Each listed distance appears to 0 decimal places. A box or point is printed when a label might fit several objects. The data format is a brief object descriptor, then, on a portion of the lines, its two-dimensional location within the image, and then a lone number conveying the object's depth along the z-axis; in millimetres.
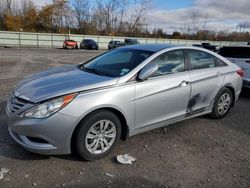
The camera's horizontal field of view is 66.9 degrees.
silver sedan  2346
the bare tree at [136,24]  45616
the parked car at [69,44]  25362
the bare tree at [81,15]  41180
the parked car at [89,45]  25713
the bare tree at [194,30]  52373
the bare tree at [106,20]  42979
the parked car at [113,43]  26152
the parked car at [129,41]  26027
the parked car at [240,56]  5128
